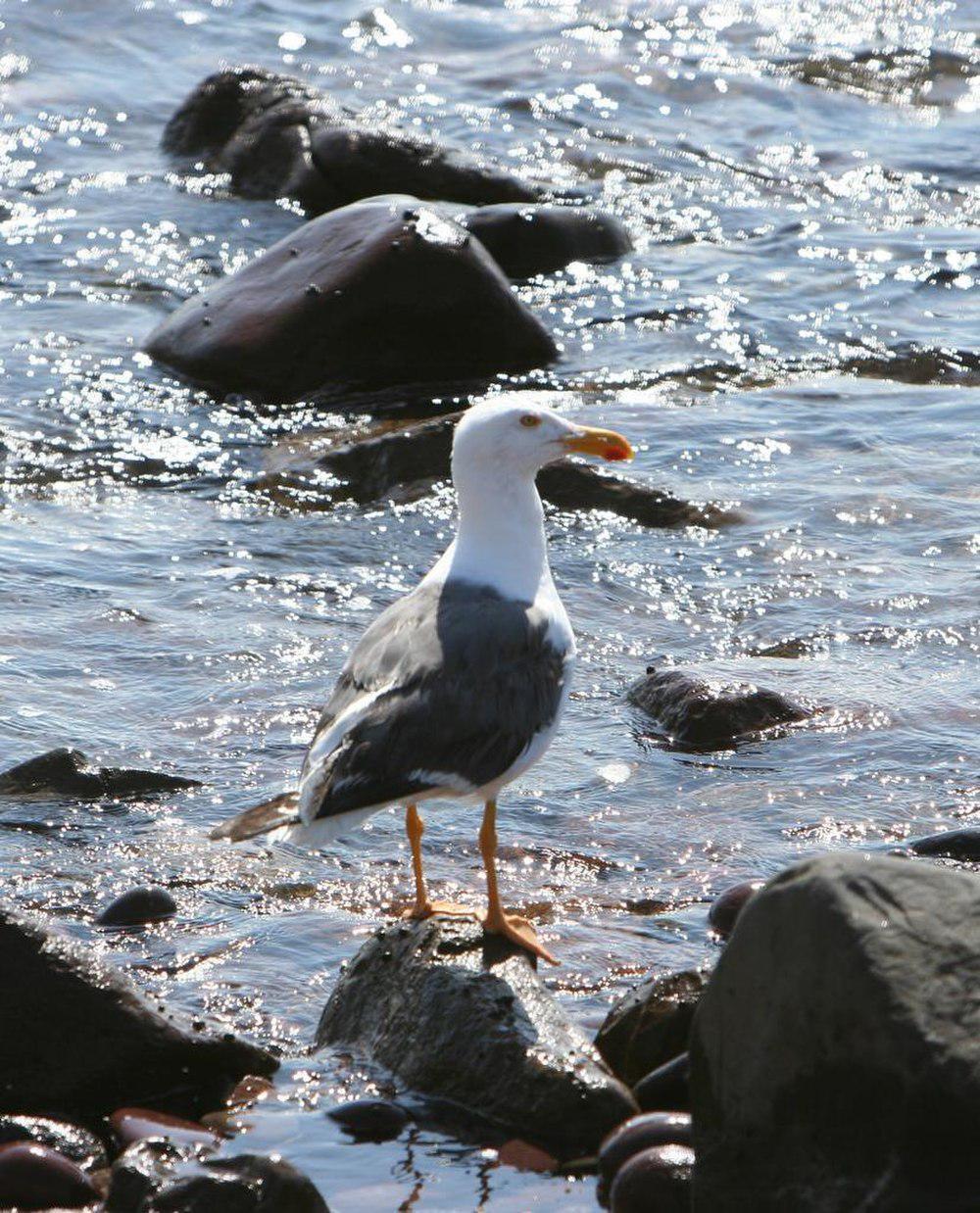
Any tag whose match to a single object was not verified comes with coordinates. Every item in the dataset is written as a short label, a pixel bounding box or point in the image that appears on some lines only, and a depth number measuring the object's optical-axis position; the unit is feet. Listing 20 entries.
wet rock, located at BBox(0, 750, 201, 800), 44.11
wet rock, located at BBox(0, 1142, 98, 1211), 28.99
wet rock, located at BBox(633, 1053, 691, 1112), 31.89
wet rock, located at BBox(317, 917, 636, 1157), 31.24
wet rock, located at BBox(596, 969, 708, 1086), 32.68
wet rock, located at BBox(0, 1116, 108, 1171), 30.63
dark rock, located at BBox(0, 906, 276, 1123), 32.50
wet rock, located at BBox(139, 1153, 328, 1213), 27.55
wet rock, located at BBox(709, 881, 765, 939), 37.88
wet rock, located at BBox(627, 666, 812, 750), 47.65
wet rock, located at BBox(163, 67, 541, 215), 92.22
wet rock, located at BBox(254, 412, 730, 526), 62.49
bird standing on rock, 34.47
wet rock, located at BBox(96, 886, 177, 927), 38.65
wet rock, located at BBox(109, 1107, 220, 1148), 31.19
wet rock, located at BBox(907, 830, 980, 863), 40.70
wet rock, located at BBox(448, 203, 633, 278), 85.87
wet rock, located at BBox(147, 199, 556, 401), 72.74
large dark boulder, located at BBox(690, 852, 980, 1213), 25.79
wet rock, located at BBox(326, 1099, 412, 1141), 31.84
